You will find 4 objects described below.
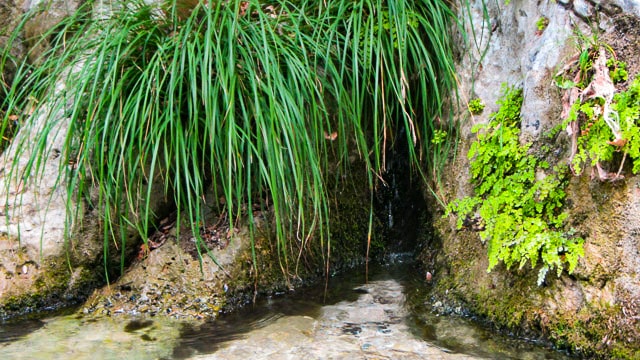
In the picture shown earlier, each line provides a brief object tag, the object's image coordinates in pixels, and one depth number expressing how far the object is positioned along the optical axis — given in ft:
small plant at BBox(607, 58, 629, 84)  7.00
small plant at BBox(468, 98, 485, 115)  8.78
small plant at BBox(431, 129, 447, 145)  8.89
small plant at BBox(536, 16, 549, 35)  8.34
